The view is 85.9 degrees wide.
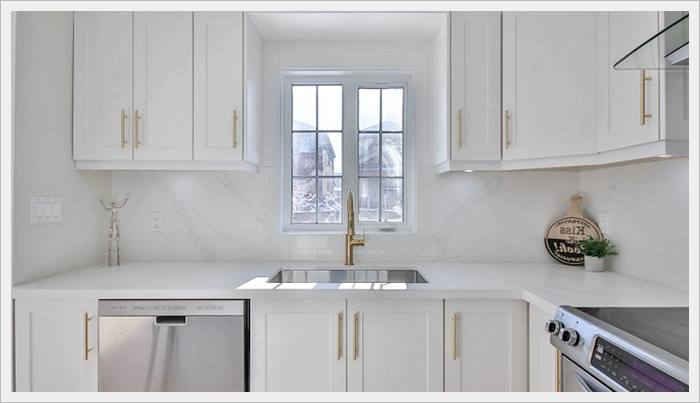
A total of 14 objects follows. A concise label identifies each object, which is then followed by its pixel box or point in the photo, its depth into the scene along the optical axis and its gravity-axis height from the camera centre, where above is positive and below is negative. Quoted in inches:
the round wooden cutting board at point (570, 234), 78.5 -7.0
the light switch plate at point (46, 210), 64.5 -1.8
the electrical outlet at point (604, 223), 75.4 -4.3
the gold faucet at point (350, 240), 82.2 -8.6
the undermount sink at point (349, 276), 80.5 -16.2
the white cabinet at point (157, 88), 72.6 +21.7
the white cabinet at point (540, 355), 52.0 -22.6
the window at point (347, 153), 90.6 +11.5
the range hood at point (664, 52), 39.1 +17.1
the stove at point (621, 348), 32.8 -14.4
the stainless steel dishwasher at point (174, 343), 59.8 -22.9
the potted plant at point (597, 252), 72.6 -9.8
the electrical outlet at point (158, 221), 85.4 -4.8
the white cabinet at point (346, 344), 60.7 -23.2
